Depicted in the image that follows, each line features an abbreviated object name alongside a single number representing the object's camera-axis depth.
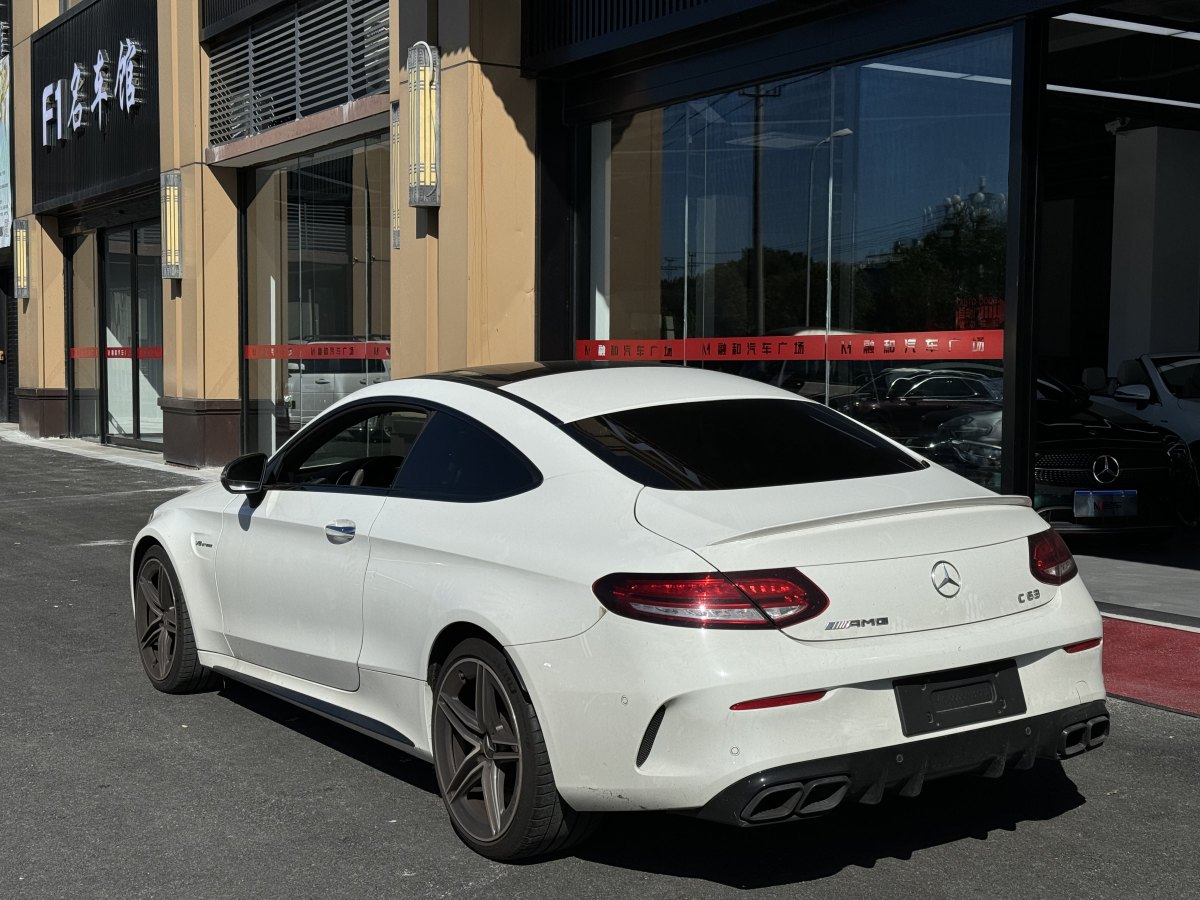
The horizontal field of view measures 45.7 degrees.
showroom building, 9.63
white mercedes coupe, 3.75
